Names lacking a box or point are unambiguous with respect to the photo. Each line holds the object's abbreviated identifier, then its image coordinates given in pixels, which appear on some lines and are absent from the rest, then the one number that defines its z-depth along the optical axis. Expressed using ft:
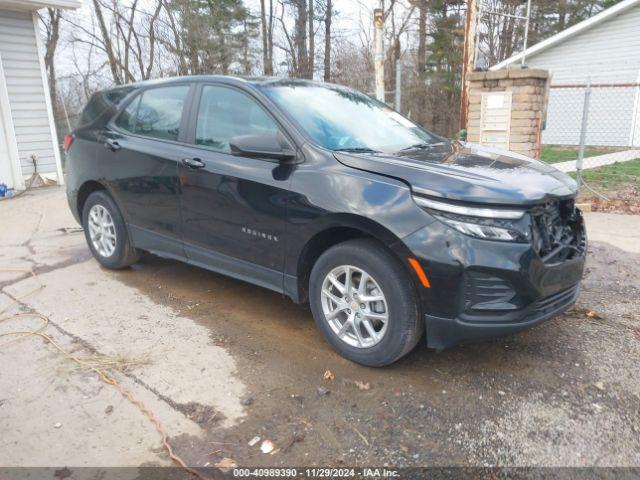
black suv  8.59
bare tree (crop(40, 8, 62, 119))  67.10
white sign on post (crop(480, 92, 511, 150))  23.70
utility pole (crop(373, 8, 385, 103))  29.17
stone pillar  23.12
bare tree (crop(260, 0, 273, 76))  74.56
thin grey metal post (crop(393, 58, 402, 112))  25.20
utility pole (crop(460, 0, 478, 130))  26.33
